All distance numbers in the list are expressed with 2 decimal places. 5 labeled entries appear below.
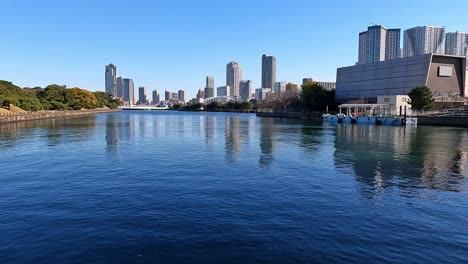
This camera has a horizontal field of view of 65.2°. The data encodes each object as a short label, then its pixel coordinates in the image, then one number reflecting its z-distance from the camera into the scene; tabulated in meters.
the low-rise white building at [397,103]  104.00
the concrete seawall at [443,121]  79.44
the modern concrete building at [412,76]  114.00
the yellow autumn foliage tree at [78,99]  165.21
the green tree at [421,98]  93.38
